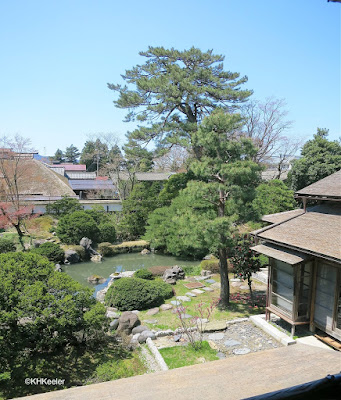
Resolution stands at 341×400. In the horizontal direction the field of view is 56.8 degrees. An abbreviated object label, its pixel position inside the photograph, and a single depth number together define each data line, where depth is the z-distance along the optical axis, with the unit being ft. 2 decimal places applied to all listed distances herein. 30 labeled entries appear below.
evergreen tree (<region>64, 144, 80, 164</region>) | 169.27
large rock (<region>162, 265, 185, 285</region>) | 37.95
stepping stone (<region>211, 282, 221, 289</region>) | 35.53
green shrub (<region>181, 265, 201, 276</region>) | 42.09
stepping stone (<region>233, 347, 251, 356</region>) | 19.65
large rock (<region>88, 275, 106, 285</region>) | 40.98
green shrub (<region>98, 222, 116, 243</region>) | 57.78
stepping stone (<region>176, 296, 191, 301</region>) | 31.61
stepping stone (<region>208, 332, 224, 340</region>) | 21.84
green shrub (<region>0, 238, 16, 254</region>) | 45.47
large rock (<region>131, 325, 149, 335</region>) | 23.68
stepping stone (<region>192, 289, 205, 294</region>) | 33.61
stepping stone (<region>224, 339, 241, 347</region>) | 20.85
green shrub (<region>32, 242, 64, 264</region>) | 45.97
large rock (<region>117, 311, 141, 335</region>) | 24.01
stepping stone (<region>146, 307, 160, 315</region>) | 28.52
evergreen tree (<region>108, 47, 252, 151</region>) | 46.85
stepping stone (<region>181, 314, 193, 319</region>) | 26.35
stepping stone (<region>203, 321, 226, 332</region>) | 22.84
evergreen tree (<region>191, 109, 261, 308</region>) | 26.04
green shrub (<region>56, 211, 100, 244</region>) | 54.13
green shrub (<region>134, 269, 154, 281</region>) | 38.58
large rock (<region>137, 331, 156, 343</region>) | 22.58
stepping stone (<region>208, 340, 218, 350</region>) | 20.57
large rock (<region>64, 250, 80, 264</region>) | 49.26
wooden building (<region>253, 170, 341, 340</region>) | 19.63
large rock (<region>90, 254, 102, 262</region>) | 52.27
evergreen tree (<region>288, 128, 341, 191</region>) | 57.00
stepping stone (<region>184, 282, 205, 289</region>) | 35.50
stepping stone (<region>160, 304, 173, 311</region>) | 29.61
